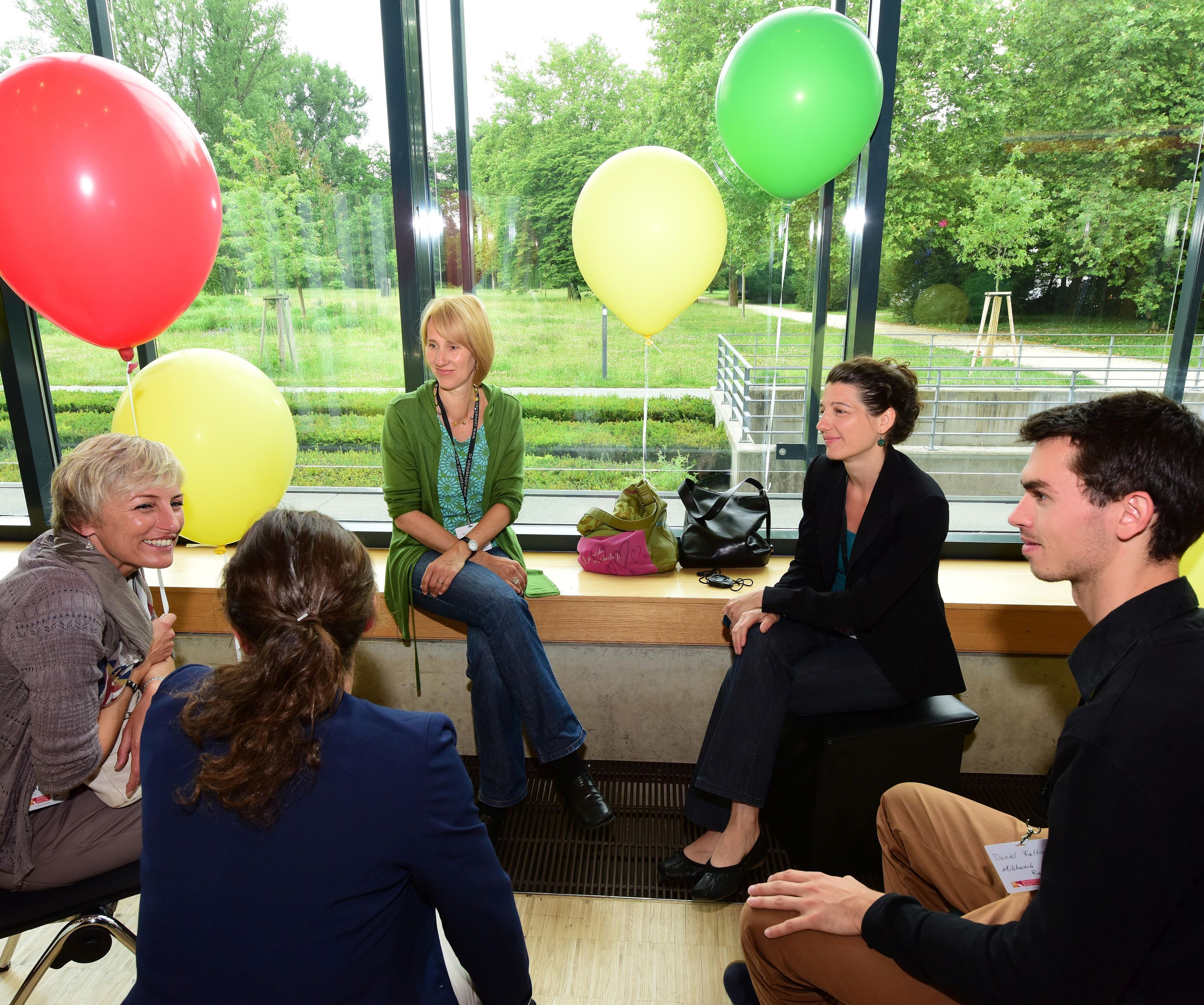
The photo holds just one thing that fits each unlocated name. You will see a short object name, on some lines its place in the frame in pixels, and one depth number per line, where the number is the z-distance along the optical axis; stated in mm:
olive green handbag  2668
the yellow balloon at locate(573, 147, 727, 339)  2225
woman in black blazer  1964
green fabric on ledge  2500
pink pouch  2664
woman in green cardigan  2125
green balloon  2082
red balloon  1804
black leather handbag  2688
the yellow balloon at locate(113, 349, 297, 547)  2273
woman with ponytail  871
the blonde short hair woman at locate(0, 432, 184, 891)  1340
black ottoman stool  1938
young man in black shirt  869
